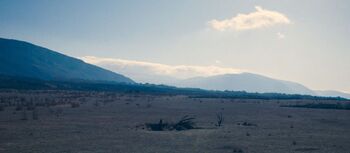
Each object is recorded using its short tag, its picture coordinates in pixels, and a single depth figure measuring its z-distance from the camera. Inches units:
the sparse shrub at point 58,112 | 1412.4
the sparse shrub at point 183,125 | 1111.6
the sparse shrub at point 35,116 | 1235.0
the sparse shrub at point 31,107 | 1616.6
